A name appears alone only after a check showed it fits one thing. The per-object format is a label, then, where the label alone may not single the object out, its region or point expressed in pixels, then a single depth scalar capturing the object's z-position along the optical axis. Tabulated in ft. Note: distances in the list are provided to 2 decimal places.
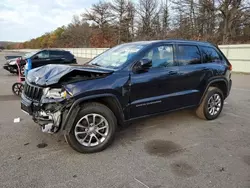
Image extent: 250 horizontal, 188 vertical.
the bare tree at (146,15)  120.43
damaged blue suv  10.11
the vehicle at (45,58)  41.29
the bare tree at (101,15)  156.62
